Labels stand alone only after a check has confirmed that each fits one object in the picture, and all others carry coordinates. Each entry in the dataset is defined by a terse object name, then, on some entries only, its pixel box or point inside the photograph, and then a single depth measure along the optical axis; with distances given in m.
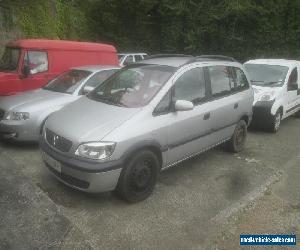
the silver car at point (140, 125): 2.94
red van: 5.77
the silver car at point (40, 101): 4.33
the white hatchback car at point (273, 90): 5.80
